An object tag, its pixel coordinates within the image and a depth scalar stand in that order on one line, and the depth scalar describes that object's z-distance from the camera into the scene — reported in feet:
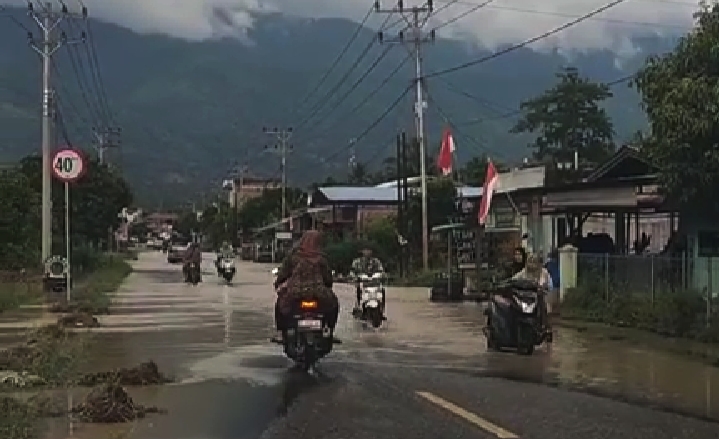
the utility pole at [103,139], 271.06
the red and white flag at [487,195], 105.81
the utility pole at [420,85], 153.66
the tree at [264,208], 385.40
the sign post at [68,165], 77.66
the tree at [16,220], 128.77
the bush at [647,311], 65.98
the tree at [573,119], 265.75
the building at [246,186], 475.56
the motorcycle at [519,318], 57.06
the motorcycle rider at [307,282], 49.49
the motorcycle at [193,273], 146.72
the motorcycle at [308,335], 48.85
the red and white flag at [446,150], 147.43
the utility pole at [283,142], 318.65
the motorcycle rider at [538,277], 58.13
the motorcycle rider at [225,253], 157.12
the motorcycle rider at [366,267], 75.82
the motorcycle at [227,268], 153.38
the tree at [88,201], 169.89
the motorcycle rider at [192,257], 148.13
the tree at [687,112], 67.72
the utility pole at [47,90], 117.50
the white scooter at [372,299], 74.43
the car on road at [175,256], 287.71
